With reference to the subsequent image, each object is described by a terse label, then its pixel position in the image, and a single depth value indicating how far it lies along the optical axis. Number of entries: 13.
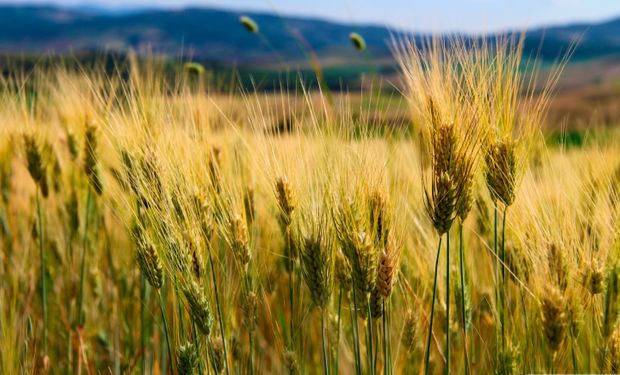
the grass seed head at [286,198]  1.25
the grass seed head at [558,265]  1.18
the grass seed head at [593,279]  1.20
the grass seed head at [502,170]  1.21
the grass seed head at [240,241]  1.25
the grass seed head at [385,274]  1.12
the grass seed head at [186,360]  1.16
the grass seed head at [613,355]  1.15
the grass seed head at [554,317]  1.11
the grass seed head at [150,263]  1.19
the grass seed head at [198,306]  1.12
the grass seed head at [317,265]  1.16
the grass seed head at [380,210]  1.16
